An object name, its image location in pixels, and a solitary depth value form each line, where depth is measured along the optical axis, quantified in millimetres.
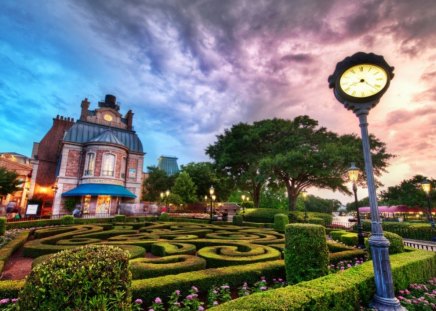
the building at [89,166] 26422
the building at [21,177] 38156
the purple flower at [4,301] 3771
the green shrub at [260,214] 22877
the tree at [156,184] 45612
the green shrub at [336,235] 12716
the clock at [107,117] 36919
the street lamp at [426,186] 13395
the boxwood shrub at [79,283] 2268
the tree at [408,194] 34812
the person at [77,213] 23466
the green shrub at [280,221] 16875
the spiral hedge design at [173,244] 5965
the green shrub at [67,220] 17950
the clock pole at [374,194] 3906
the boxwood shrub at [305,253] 5406
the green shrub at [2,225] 12477
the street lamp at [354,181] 10977
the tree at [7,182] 24606
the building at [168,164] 68438
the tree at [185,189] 36062
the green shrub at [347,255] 7277
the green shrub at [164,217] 22625
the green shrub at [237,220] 19339
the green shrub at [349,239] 11484
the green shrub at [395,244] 7060
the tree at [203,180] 42500
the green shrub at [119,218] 20406
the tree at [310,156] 21641
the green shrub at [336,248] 8878
